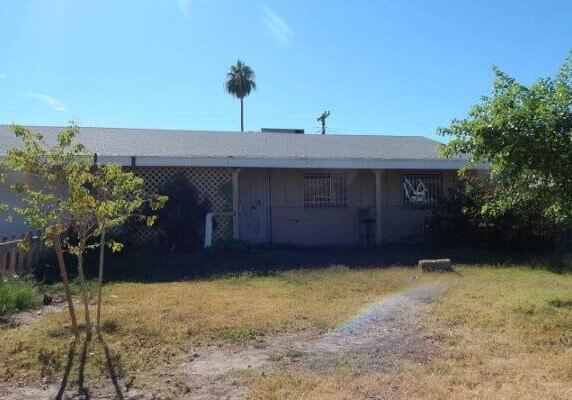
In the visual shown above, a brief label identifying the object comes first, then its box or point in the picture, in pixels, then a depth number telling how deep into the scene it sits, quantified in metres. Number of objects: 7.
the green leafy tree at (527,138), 6.65
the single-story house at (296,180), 14.59
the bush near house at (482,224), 14.02
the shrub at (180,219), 13.41
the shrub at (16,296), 7.82
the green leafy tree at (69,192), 5.98
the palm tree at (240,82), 46.62
